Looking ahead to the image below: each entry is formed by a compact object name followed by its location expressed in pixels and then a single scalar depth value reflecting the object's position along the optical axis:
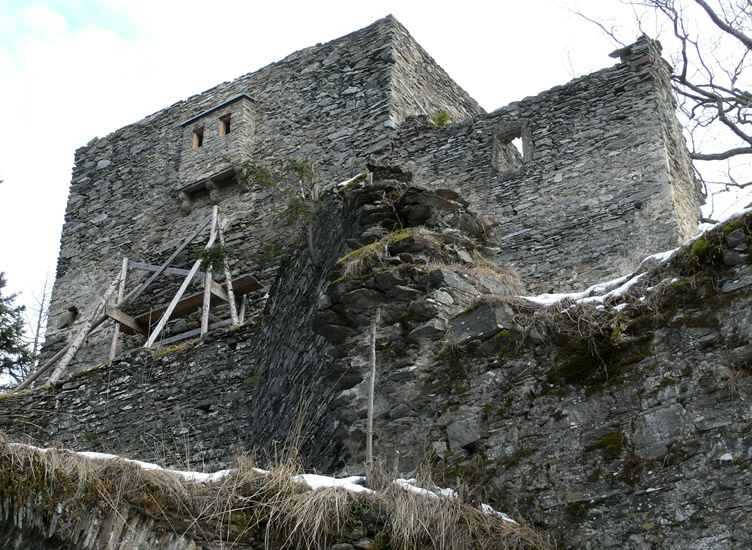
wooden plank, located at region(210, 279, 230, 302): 14.12
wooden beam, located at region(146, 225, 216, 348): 12.97
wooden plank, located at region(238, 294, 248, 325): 14.26
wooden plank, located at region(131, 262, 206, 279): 15.08
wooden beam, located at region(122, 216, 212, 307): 15.27
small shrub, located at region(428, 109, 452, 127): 14.23
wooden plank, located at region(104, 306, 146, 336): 14.85
